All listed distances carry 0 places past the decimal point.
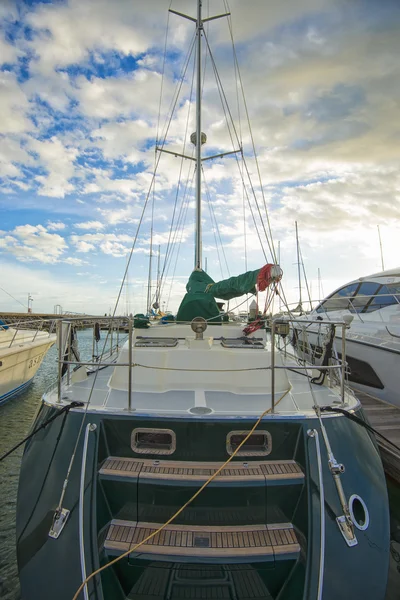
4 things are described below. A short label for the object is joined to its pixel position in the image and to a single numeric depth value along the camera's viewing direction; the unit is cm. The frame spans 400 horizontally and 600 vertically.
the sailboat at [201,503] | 220
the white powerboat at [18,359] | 987
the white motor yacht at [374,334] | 654
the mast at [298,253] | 2919
